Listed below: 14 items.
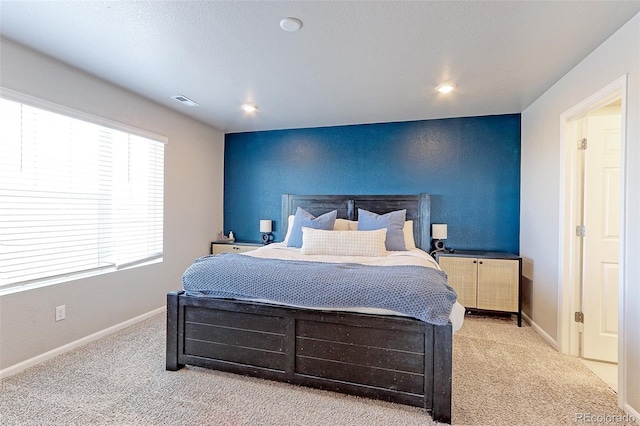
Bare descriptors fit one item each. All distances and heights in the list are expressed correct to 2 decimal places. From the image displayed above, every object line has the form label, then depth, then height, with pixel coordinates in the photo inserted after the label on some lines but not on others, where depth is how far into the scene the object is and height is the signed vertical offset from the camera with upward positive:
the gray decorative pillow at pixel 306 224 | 3.66 -0.14
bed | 1.80 -0.87
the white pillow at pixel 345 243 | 3.14 -0.31
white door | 2.53 -0.19
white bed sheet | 2.64 -0.43
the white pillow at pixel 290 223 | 3.82 -0.15
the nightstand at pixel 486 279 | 3.36 -0.72
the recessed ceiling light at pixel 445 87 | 2.90 +1.19
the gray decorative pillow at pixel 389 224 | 3.44 -0.13
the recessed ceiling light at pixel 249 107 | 3.52 +1.19
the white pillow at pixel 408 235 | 3.63 -0.27
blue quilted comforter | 1.82 -0.46
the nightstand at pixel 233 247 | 4.35 -0.51
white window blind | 2.29 +0.12
